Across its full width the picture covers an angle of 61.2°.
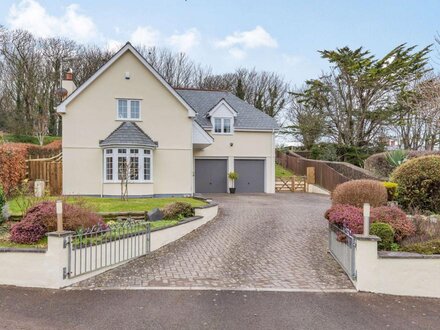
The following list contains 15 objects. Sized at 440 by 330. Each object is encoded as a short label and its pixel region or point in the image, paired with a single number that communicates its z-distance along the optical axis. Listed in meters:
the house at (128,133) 19.56
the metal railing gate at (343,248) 7.82
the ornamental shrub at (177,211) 13.22
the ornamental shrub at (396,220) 8.94
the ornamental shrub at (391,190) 12.89
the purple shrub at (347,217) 8.59
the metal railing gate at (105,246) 7.95
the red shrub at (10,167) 17.12
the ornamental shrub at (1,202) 10.98
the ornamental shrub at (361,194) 11.37
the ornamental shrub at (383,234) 8.41
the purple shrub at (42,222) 8.72
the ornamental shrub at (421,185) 12.05
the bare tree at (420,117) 19.89
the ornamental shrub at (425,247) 7.99
